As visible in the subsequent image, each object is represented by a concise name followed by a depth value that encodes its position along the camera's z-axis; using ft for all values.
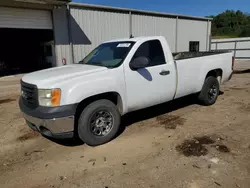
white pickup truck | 11.60
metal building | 39.22
